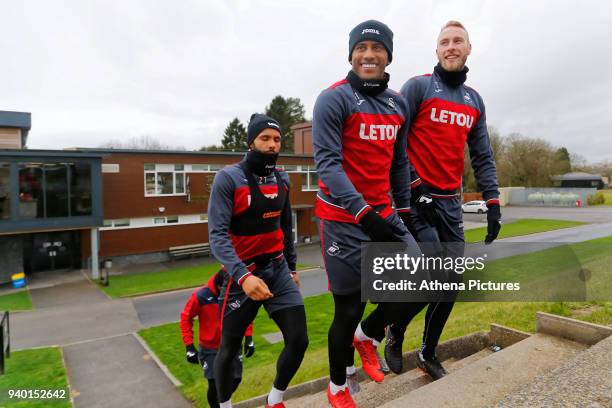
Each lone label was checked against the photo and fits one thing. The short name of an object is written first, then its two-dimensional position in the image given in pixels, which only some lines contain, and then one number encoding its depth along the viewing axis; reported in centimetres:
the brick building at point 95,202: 2034
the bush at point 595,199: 5234
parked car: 4388
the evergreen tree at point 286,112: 6053
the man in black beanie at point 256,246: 304
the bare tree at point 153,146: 6900
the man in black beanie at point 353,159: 252
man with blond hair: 316
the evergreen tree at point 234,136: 5942
